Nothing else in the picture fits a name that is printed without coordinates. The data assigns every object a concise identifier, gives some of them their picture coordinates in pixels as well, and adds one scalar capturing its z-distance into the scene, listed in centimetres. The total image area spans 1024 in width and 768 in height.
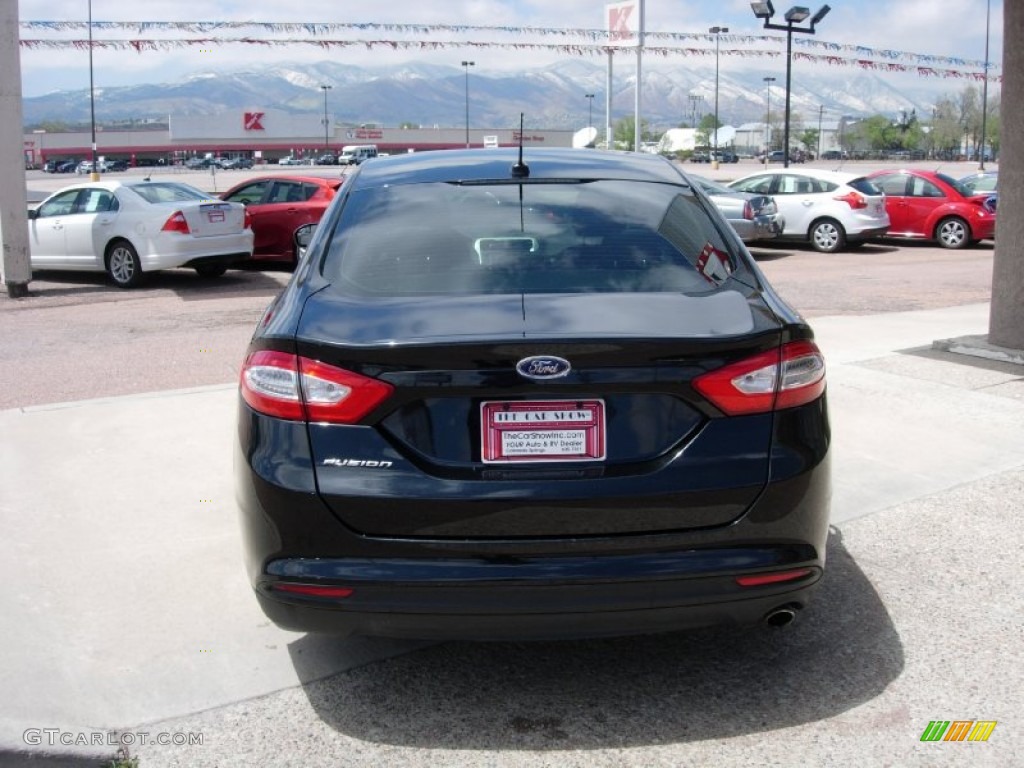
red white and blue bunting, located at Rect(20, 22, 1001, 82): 2639
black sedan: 308
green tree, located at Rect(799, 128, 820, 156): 14188
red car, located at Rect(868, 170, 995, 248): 2056
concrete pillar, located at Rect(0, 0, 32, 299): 1358
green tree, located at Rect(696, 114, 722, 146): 13662
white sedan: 1434
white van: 8350
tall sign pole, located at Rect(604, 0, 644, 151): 3625
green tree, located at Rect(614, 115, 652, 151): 14402
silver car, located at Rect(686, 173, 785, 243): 1833
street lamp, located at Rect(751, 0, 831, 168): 2728
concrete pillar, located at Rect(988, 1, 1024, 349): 813
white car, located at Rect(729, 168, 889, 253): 1981
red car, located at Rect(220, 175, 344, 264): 1642
